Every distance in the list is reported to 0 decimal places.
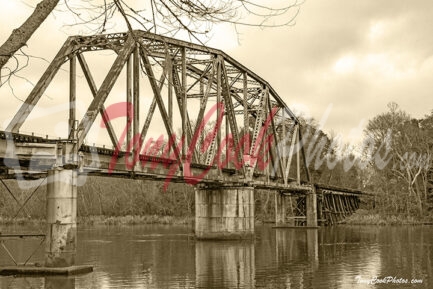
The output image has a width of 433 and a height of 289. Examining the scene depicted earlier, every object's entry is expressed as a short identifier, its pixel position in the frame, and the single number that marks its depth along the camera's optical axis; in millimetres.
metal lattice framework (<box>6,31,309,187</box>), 26641
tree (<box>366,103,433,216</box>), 70812
